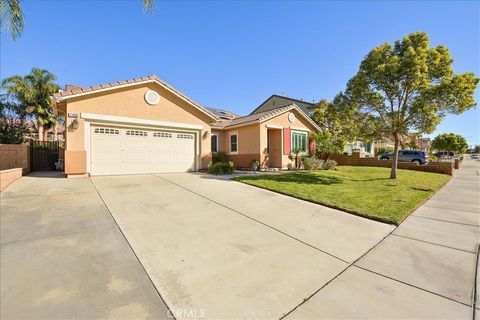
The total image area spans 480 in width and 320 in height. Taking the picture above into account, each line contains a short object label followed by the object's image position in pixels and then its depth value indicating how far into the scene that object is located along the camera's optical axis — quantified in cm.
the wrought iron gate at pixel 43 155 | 1291
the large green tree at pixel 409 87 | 898
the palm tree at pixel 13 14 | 587
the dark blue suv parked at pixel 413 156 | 2059
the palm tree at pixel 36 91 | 1680
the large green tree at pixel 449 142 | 4016
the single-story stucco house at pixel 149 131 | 979
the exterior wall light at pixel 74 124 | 960
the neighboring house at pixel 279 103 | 2802
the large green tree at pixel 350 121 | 1103
